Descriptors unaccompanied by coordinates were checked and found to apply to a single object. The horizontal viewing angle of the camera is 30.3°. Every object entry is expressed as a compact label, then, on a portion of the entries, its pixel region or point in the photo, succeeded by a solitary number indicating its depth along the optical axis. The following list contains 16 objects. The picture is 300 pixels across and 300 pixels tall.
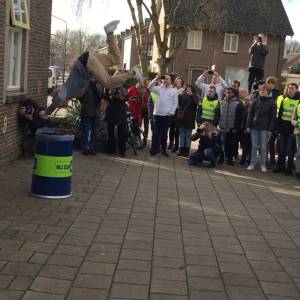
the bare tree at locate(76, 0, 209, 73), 28.47
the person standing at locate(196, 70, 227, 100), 13.70
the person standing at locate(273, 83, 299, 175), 11.60
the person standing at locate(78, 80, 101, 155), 11.73
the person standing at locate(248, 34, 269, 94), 16.84
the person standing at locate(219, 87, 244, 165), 12.37
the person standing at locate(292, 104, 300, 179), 11.11
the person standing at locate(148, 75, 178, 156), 12.72
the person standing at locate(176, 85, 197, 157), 12.94
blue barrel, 7.52
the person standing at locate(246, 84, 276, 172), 11.59
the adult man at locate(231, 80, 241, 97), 12.56
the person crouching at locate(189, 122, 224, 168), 11.86
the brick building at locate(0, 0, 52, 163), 9.63
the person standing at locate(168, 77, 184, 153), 13.67
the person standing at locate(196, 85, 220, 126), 12.48
